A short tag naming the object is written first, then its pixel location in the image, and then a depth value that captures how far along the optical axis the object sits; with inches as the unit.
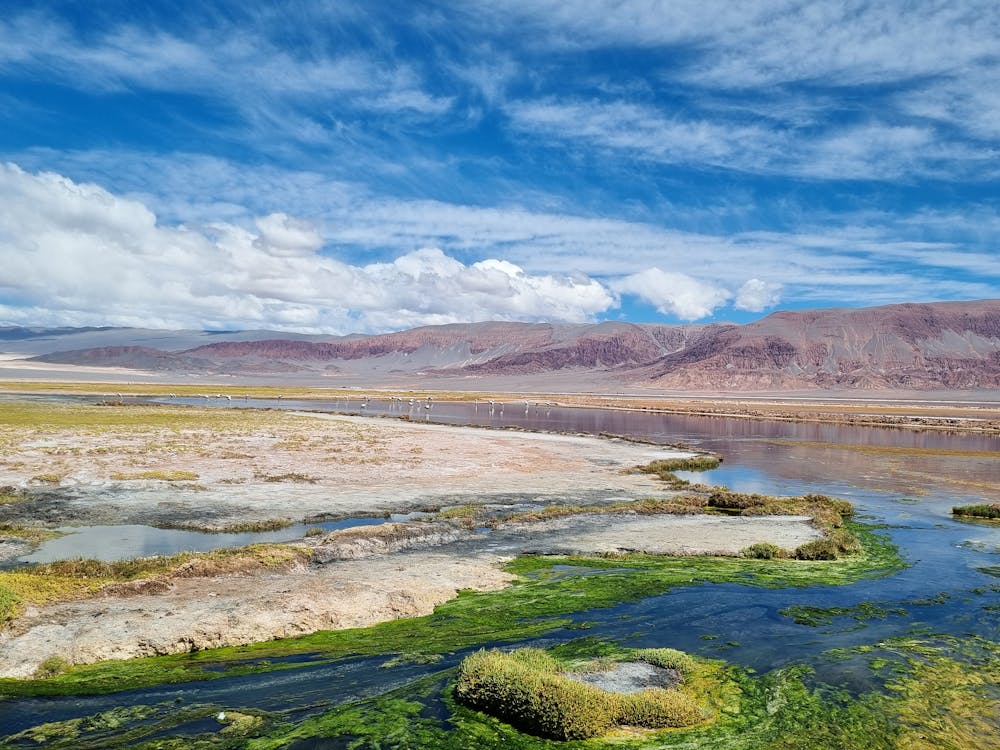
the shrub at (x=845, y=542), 854.5
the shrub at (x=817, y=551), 824.9
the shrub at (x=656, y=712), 406.9
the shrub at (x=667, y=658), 480.7
